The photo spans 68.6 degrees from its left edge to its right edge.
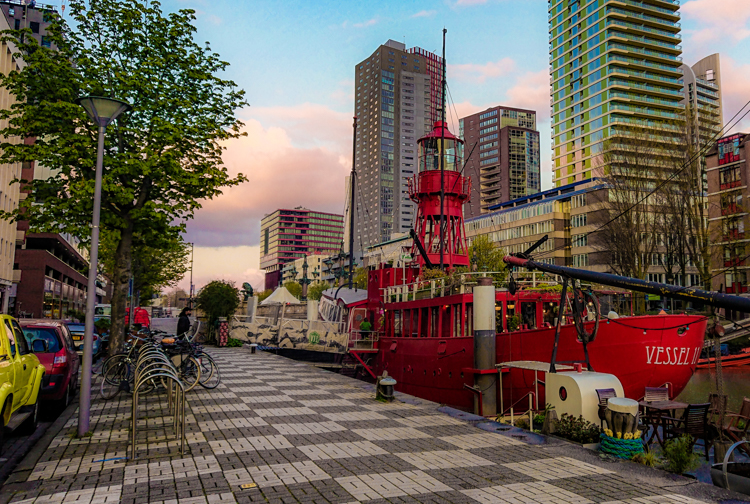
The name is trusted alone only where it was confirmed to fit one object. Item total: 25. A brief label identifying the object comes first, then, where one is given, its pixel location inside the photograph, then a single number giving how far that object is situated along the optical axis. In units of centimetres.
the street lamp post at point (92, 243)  941
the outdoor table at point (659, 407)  1043
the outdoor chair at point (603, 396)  954
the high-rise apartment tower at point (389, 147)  18638
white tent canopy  4559
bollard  1350
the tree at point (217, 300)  3672
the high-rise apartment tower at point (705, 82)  11456
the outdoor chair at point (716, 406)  1017
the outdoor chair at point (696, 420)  1057
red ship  1430
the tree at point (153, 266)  4345
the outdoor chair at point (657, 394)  1182
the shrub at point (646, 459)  830
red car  1121
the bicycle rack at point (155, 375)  804
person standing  1756
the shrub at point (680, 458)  778
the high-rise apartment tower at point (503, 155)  16600
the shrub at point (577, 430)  958
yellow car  766
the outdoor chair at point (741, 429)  1093
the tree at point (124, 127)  1550
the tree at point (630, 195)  3659
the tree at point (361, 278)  8862
